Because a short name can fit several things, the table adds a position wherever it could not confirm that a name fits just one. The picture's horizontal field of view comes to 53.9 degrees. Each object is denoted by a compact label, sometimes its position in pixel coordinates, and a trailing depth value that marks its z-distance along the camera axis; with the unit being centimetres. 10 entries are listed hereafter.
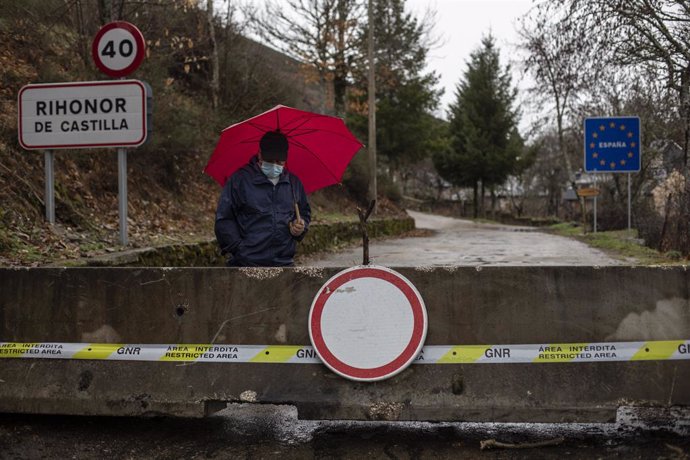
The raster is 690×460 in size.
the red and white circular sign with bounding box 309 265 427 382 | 411
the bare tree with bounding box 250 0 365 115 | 3180
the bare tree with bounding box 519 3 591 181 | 1579
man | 514
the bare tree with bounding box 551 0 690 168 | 1509
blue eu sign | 2231
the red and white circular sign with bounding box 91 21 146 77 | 775
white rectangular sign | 782
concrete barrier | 402
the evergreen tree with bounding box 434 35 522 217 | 5309
